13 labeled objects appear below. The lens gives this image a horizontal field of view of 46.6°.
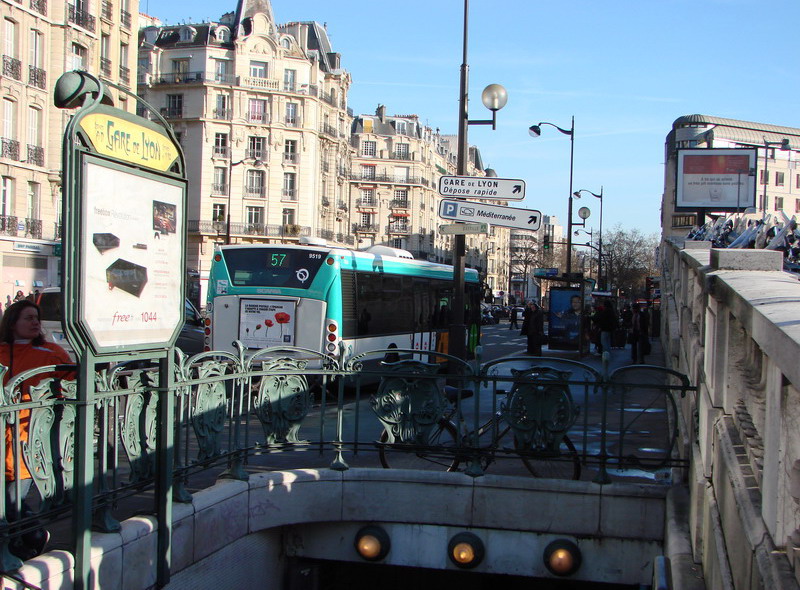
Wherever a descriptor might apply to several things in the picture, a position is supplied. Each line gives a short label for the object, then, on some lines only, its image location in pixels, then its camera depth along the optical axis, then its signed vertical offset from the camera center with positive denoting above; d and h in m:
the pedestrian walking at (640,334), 24.59 -1.66
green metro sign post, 4.89 +0.05
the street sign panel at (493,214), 12.17 +0.72
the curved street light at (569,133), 33.04 +5.00
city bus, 16.97 -0.63
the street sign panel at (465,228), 12.43 +0.54
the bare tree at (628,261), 80.81 +1.10
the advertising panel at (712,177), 39.72 +4.20
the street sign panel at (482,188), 12.38 +1.09
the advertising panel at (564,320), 29.42 -1.57
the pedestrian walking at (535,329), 25.20 -1.61
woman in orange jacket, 5.82 -0.56
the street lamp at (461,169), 14.99 +1.66
